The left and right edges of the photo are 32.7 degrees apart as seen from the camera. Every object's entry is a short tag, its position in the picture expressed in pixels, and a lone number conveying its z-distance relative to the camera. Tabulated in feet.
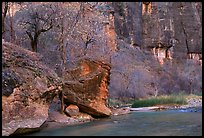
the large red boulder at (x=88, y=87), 62.54
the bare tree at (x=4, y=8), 73.61
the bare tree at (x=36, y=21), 79.56
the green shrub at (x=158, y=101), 94.99
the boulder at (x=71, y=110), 61.67
